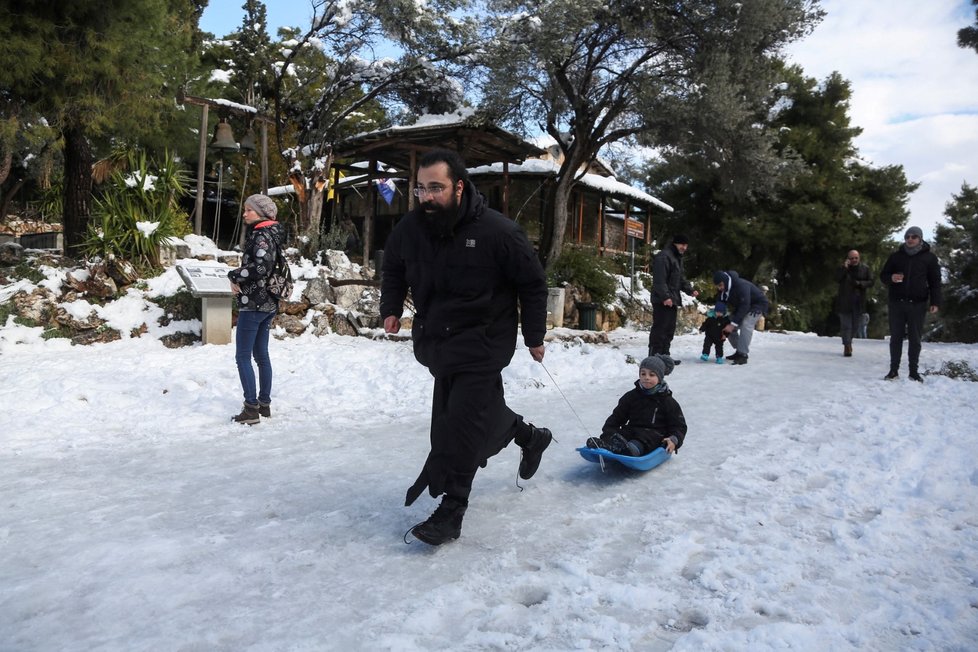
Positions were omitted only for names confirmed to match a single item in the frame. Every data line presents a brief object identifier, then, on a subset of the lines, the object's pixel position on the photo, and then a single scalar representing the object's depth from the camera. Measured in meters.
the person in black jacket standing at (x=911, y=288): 8.41
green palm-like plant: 10.52
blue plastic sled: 4.30
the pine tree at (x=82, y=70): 9.79
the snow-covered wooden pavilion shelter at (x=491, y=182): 17.14
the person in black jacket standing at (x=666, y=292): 8.89
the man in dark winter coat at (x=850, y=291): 12.00
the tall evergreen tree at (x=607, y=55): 16.17
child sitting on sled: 4.50
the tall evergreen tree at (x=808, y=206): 29.34
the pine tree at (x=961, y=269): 26.73
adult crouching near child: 10.56
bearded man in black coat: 3.27
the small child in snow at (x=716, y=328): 10.79
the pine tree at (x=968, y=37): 16.78
